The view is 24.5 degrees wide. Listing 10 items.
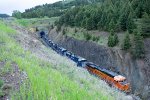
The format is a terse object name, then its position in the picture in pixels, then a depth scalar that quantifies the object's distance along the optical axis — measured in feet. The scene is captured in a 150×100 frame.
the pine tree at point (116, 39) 165.85
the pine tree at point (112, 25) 177.39
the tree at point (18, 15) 405.51
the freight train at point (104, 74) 114.21
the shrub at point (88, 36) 194.70
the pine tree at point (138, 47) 147.67
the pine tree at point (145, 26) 160.85
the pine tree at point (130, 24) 167.22
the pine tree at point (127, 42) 154.71
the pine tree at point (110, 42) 165.99
